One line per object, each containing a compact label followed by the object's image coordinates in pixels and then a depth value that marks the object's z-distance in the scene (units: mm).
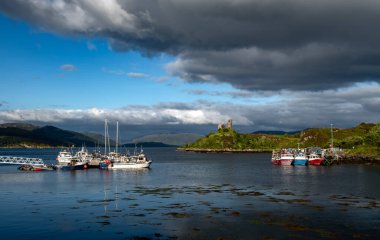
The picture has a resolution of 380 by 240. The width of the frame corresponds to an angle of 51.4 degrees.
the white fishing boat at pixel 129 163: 152875
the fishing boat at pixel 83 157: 168375
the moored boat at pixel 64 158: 170212
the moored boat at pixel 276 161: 191000
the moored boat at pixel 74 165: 156750
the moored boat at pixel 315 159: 179250
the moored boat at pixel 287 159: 184125
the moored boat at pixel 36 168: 149425
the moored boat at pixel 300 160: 179000
